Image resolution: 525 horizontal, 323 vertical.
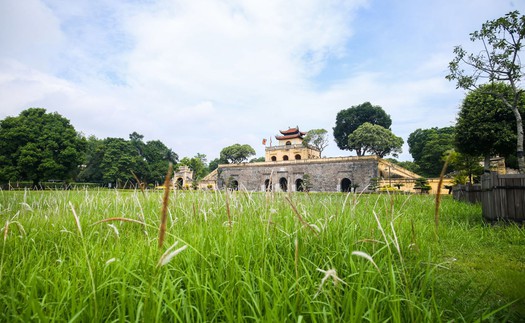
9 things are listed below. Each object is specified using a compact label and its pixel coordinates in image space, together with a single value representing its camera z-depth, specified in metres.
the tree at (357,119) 45.53
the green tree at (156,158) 40.84
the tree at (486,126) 14.33
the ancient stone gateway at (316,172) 31.36
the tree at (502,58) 9.20
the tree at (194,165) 47.99
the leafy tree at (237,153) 50.59
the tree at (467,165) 18.44
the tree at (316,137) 48.31
